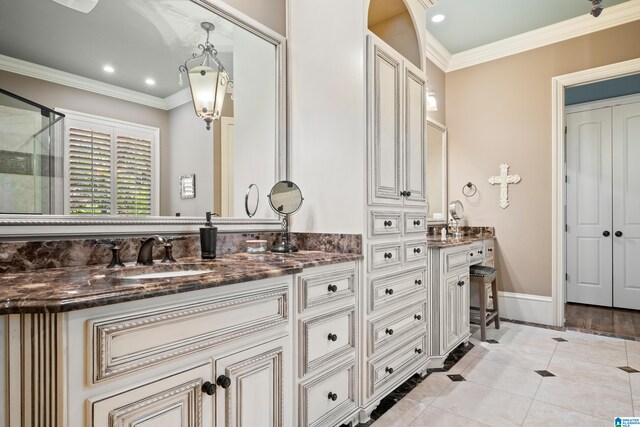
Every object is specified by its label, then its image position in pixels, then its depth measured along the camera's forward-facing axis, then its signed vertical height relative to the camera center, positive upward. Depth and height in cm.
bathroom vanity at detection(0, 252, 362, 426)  86 -40
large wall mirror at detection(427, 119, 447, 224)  385 +46
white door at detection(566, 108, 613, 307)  426 +8
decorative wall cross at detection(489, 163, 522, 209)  378 +32
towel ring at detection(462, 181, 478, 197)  401 +27
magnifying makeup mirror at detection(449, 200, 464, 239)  389 +2
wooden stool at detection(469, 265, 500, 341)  308 -63
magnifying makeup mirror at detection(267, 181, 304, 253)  204 +7
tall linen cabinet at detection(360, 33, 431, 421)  195 -10
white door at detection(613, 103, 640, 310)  409 +9
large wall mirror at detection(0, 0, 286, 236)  134 +46
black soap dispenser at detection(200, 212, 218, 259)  169 -13
